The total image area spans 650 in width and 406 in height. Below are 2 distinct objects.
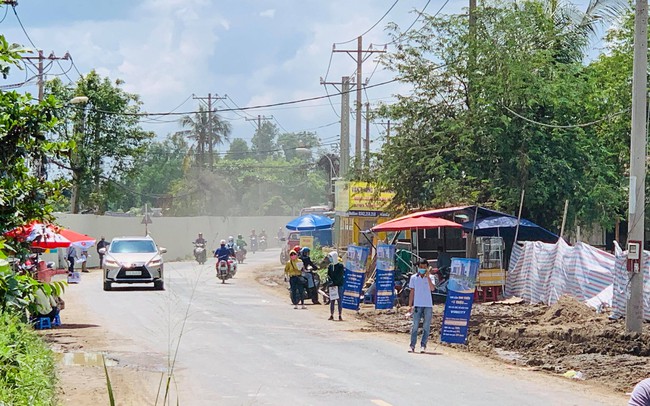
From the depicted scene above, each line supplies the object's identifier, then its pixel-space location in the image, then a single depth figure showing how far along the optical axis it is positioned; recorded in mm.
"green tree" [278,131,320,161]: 168250
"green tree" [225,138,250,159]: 161125
